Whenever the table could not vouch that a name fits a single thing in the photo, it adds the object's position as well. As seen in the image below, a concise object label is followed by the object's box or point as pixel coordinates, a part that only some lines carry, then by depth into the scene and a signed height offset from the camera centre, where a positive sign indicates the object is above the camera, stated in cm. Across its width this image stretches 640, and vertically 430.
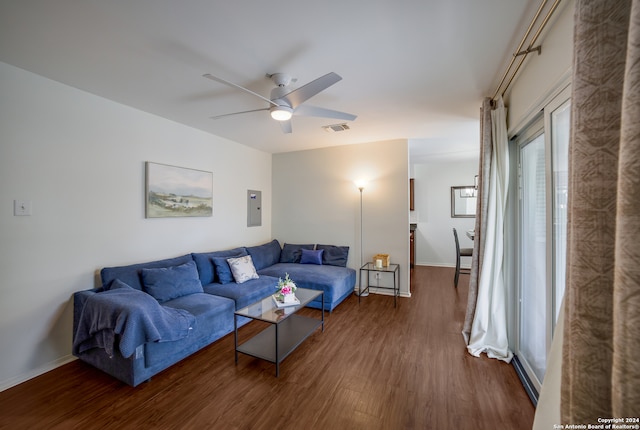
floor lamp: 450 -74
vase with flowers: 279 -84
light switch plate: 222 +4
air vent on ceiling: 360 +122
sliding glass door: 169 -12
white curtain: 252 -49
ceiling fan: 199 +98
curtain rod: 147 +117
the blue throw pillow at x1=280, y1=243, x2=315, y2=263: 481 -71
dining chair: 496 -73
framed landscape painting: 322 +29
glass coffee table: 239 -126
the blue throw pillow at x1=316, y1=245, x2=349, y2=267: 454 -72
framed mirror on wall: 643 +36
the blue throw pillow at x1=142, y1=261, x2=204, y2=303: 279 -76
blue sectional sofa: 208 -93
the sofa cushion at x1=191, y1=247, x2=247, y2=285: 352 -71
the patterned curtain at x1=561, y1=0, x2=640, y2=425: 50 +0
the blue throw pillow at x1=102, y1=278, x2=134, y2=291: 250 -69
